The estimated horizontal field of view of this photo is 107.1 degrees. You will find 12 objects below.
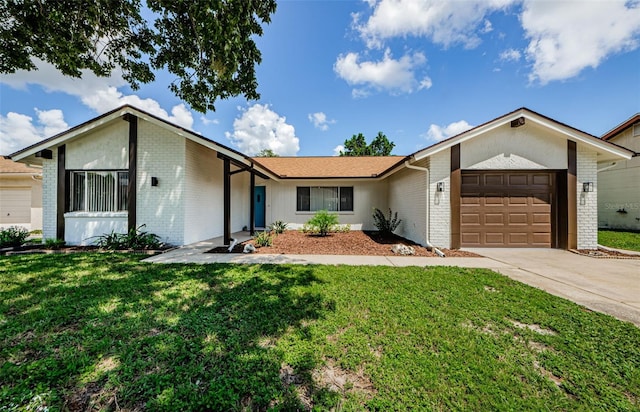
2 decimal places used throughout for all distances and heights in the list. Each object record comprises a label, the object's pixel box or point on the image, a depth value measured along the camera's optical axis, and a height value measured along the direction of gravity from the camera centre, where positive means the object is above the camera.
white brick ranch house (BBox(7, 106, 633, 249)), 7.54 +0.91
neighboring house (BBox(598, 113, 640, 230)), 11.62 +1.19
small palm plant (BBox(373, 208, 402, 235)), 10.74 -0.75
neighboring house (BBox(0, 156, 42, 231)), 11.87 +0.37
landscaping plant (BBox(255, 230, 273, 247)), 8.04 -1.18
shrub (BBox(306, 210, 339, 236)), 10.48 -0.64
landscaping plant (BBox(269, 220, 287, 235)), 11.49 -0.99
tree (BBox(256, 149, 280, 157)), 46.71 +10.91
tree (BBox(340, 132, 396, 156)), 38.53 +10.20
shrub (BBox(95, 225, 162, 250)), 7.27 -1.10
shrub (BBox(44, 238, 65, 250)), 7.34 -1.21
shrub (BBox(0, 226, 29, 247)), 7.30 -1.04
